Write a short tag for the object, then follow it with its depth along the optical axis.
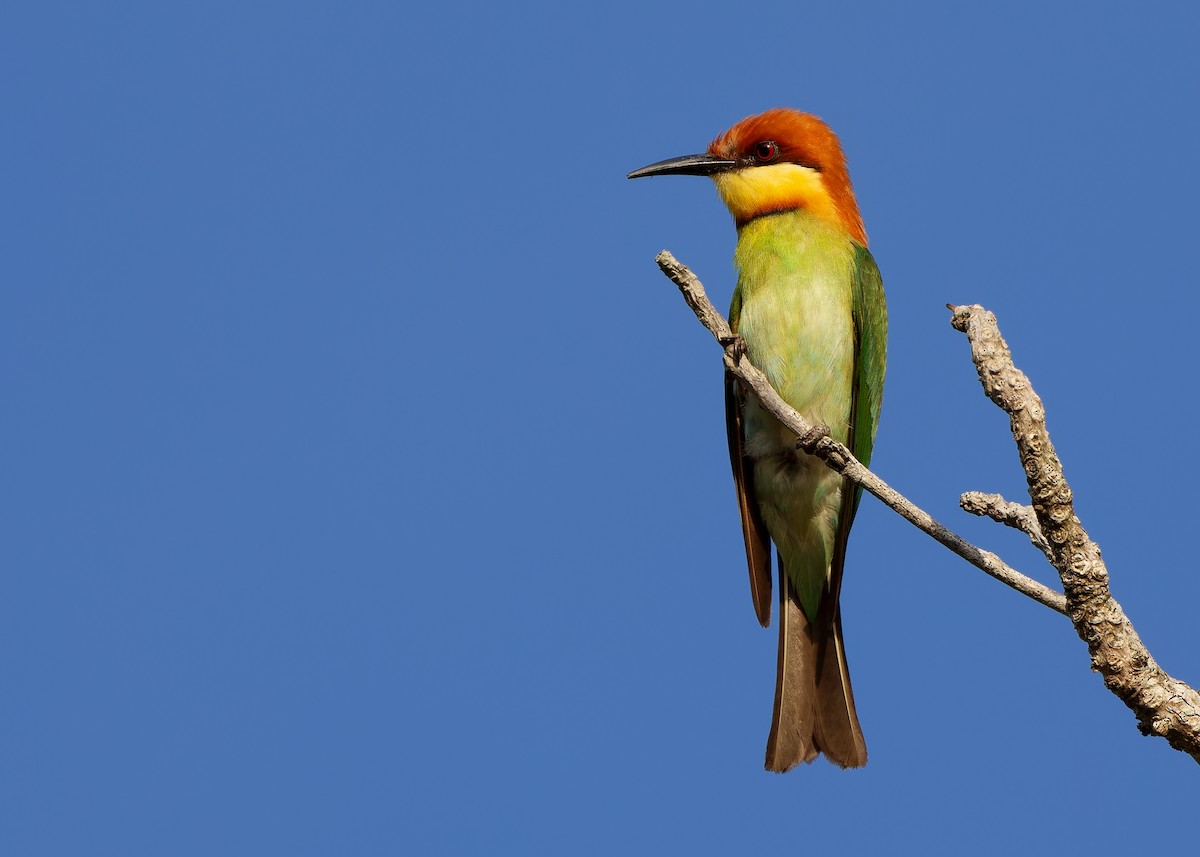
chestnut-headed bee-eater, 9.28
